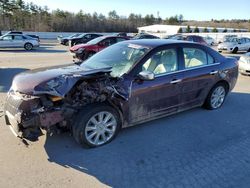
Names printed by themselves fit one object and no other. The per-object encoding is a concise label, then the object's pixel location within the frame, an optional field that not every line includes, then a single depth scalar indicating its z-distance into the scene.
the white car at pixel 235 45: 16.10
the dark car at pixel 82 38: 18.89
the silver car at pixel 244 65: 7.84
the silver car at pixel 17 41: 15.13
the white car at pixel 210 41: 26.01
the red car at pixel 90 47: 10.25
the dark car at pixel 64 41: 22.05
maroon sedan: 2.73
